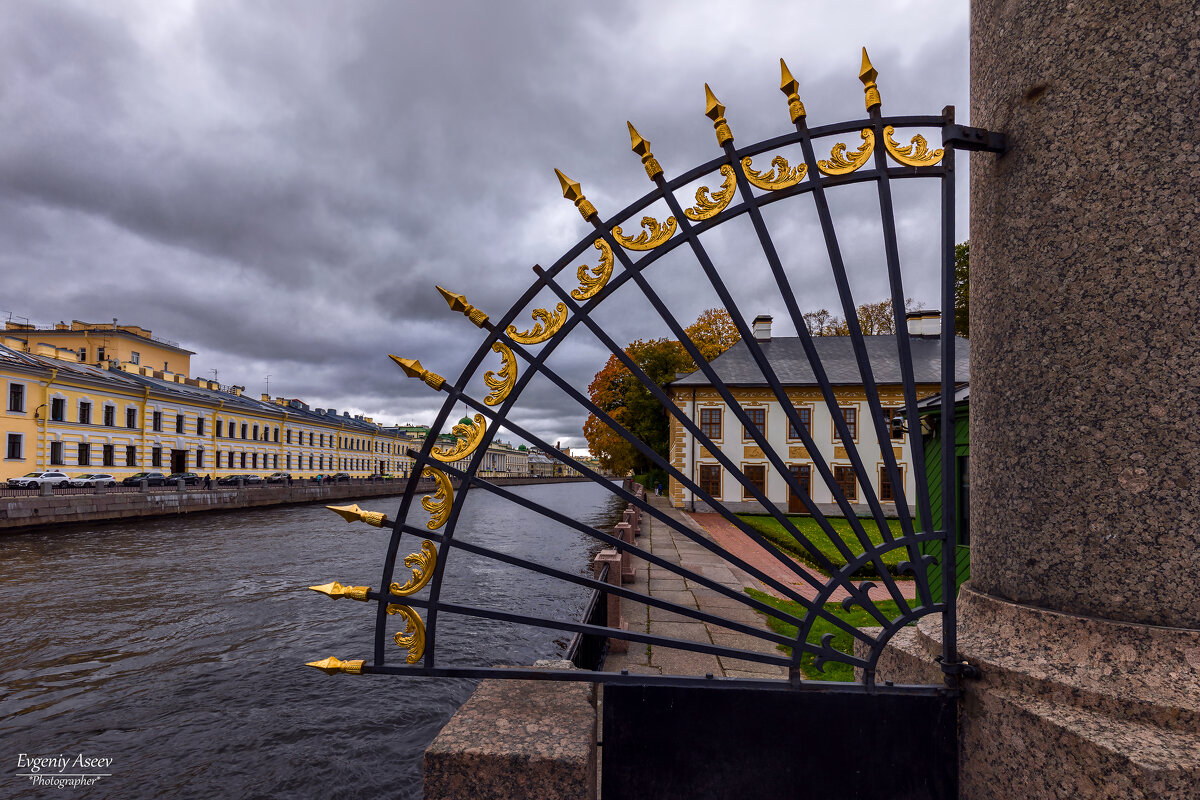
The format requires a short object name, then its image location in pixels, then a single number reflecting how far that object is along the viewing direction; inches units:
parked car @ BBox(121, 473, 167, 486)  1130.7
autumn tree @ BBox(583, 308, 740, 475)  1214.9
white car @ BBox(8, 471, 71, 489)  984.8
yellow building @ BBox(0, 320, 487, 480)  1067.3
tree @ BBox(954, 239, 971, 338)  1017.5
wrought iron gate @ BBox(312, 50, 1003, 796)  69.5
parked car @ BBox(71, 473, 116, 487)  1073.0
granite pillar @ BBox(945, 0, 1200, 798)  56.7
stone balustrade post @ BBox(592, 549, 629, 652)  221.8
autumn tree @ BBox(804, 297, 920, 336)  1295.5
